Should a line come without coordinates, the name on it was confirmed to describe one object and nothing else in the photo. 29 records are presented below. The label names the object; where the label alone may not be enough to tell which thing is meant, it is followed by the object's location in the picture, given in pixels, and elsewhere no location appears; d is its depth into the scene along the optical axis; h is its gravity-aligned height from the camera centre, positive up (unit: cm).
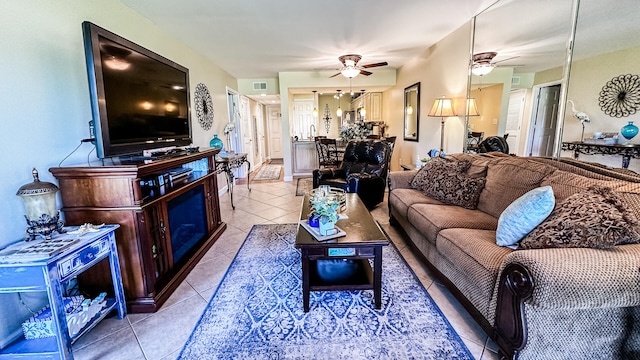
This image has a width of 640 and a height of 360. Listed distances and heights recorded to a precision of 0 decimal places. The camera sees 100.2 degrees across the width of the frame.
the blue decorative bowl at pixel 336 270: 195 -105
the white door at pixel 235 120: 621 +32
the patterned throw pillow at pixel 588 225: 128 -46
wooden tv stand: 175 -54
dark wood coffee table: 175 -79
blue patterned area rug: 152 -121
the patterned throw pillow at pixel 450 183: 251 -51
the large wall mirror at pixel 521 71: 229 +60
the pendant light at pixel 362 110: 888 +74
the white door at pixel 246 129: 686 +14
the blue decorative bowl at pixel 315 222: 201 -66
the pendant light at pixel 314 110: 913 +78
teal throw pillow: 155 -49
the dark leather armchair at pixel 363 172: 381 -61
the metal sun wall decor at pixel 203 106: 431 +47
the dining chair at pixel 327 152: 586 -44
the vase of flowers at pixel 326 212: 182 -54
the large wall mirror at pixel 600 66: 171 +45
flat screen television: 169 +31
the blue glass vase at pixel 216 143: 435 -14
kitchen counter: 674 -60
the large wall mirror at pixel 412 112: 502 +41
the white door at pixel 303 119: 954 +51
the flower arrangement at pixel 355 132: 694 +2
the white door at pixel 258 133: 842 +3
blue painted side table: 131 -68
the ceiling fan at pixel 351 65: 419 +108
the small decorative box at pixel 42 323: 155 -108
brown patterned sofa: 113 -72
